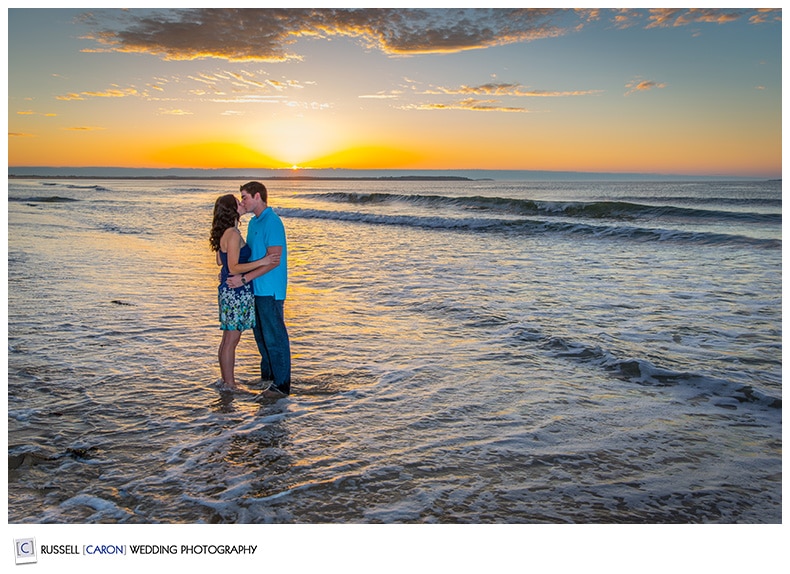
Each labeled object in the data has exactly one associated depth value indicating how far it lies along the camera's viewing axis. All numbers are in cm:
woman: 534
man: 535
